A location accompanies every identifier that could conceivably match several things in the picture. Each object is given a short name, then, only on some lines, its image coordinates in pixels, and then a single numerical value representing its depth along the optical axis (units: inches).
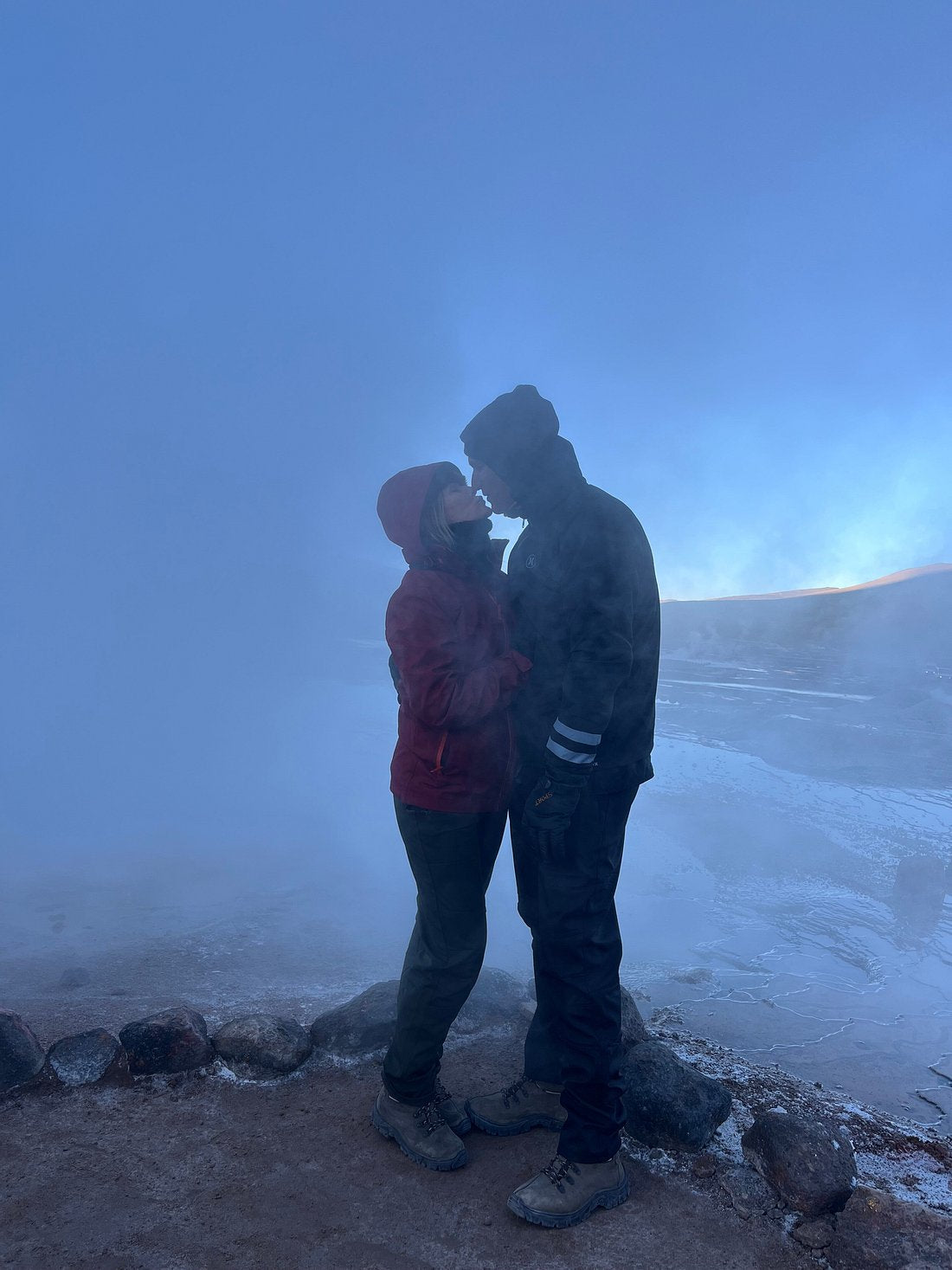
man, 66.1
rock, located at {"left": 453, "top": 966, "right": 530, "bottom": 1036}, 101.9
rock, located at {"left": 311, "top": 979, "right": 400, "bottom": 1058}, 92.8
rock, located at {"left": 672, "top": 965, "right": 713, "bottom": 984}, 136.6
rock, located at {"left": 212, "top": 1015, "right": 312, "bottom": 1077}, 87.7
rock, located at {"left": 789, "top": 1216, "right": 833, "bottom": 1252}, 62.5
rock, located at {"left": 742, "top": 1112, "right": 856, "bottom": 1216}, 65.9
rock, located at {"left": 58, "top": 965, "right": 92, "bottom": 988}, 130.7
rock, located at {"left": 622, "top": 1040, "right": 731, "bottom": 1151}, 74.8
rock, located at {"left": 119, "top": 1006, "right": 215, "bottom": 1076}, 85.8
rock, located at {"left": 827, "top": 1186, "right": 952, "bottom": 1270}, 58.2
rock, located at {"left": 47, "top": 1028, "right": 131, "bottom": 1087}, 83.2
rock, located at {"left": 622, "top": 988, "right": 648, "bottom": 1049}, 94.3
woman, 67.9
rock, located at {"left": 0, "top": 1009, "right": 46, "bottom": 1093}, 81.1
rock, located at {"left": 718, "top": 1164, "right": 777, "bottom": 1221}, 66.8
